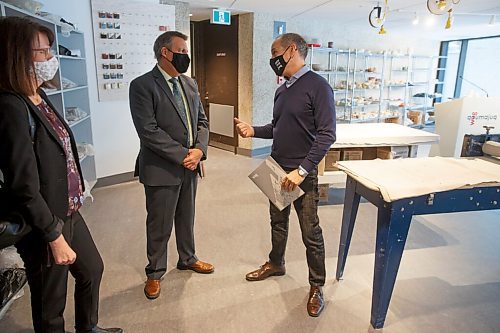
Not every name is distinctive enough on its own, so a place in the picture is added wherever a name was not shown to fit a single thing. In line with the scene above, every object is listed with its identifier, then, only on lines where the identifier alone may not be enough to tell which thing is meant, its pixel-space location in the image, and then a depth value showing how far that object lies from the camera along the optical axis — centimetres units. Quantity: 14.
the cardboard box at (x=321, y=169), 365
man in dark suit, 200
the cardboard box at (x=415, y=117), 853
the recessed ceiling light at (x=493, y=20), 552
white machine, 429
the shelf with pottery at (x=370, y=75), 709
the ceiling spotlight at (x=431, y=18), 518
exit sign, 518
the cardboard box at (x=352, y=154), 382
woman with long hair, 117
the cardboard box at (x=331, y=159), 379
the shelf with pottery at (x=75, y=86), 306
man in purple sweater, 188
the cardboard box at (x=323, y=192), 388
